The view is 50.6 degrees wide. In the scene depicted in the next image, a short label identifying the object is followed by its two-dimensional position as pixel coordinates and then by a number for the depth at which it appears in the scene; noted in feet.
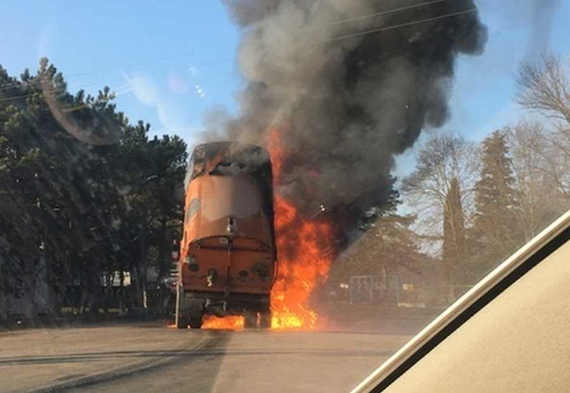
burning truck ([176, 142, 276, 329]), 46.29
